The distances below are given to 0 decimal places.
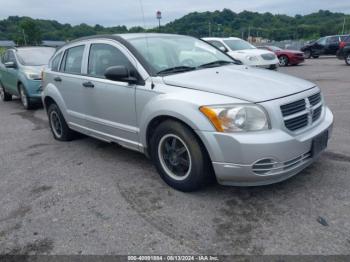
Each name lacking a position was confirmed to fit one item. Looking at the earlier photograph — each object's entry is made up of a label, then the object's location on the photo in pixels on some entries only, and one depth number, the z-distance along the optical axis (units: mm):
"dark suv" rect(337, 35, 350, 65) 15727
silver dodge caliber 2879
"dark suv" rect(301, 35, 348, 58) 21339
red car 18031
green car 8328
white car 12484
